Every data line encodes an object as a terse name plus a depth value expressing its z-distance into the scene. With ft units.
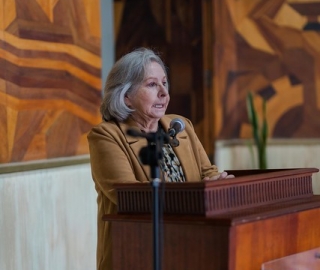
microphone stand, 16.93
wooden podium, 17.58
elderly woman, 21.25
